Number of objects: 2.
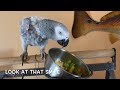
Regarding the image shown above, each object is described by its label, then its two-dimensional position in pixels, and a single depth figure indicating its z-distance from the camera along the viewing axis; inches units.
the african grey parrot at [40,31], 37.1
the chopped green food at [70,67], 37.2
